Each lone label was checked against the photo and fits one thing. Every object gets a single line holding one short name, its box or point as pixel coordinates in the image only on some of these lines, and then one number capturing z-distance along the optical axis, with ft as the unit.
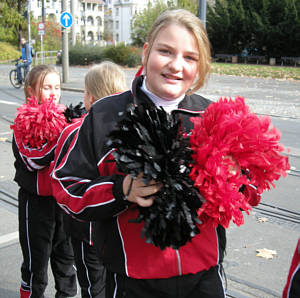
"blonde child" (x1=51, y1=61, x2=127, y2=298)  8.52
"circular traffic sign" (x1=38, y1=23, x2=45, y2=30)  90.06
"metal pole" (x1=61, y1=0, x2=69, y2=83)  56.34
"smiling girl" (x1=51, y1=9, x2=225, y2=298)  5.46
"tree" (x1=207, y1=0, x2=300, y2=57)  123.13
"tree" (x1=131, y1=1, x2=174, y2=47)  162.09
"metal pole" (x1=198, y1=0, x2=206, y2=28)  34.35
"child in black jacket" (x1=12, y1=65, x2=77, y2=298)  8.96
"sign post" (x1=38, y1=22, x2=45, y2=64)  90.06
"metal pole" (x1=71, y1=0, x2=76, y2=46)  68.03
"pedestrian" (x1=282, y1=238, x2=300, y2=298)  5.91
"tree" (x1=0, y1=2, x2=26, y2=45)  163.94
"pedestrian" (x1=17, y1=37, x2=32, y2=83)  62.00
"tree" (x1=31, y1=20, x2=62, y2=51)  167.84
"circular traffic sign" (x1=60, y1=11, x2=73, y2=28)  54.34
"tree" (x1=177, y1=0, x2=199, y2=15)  139.54
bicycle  57.52
